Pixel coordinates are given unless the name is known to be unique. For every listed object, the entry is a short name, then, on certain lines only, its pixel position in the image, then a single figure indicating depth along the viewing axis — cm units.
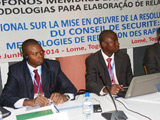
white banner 297
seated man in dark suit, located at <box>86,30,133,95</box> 249
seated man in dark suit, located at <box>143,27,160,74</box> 275
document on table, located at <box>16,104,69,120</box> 142
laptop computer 168
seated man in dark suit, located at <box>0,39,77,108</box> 212
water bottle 147
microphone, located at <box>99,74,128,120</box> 141
